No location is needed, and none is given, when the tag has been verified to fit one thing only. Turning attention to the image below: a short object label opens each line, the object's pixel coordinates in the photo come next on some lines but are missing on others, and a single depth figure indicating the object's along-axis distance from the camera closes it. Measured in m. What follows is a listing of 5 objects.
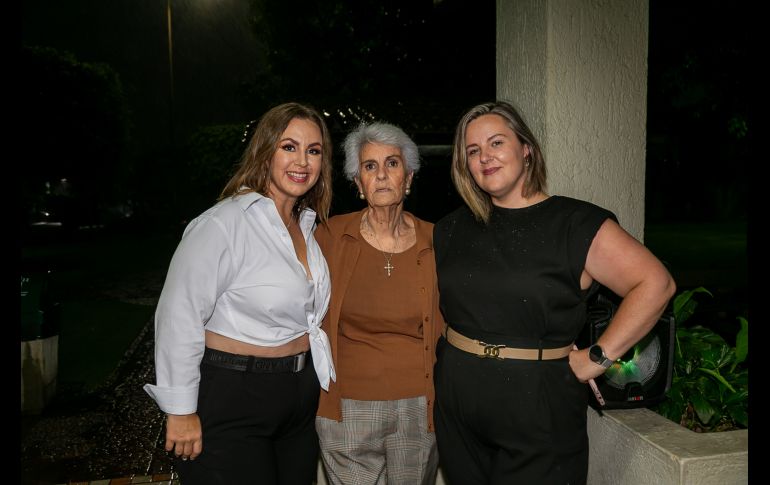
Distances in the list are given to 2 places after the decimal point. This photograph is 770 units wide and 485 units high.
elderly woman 2.71
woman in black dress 2.14
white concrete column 3.06
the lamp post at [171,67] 29.02
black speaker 2.69
